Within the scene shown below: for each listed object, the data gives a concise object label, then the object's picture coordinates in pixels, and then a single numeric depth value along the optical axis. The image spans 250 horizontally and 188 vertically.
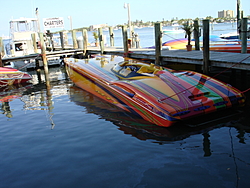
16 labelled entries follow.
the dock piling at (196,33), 9.70
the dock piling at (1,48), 13.58
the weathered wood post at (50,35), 19.57
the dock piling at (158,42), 9.45
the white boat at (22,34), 19.62
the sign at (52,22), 18.19
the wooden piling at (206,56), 7.39
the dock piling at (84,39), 15.12
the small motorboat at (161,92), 5.18
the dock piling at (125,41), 11.52
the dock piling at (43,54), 12.76
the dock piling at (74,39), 17.38
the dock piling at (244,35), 7.74
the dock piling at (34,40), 17.48
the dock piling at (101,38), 13.59
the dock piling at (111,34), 16.86
